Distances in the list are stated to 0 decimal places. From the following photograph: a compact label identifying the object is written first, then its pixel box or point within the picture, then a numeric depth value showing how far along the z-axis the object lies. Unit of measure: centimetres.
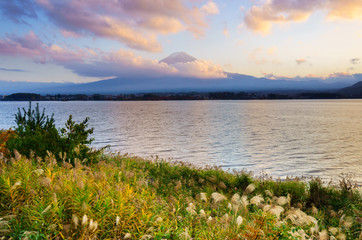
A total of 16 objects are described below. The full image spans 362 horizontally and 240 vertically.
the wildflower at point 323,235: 495
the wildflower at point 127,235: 499
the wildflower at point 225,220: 548
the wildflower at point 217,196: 579
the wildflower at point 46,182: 546
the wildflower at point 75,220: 456
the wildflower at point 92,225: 447
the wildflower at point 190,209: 585
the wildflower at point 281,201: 610
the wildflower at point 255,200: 542
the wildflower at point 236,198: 619
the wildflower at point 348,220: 624
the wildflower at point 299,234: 498
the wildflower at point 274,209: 490
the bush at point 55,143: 1229
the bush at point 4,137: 1434
